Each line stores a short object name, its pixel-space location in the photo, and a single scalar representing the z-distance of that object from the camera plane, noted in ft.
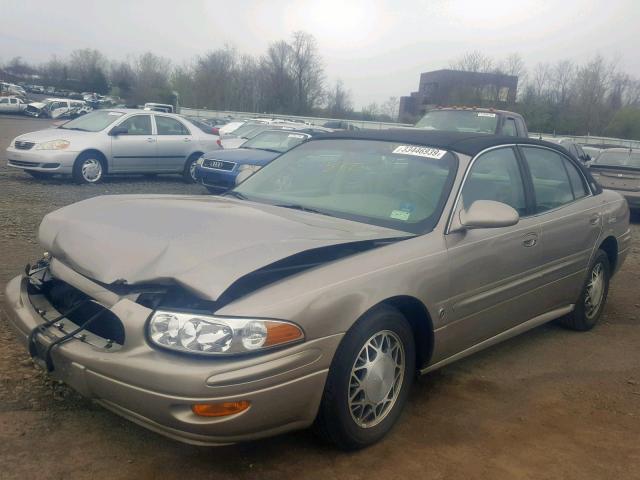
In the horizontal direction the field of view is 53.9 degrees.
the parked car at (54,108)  150.61
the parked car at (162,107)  123.01
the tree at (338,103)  205.87
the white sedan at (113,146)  37.60
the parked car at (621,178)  38.09
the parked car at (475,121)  36.37
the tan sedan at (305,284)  8.45
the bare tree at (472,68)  165.78
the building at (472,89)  146.10
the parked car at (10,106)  159.74
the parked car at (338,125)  101.16
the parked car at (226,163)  36.48
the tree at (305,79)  206.80
